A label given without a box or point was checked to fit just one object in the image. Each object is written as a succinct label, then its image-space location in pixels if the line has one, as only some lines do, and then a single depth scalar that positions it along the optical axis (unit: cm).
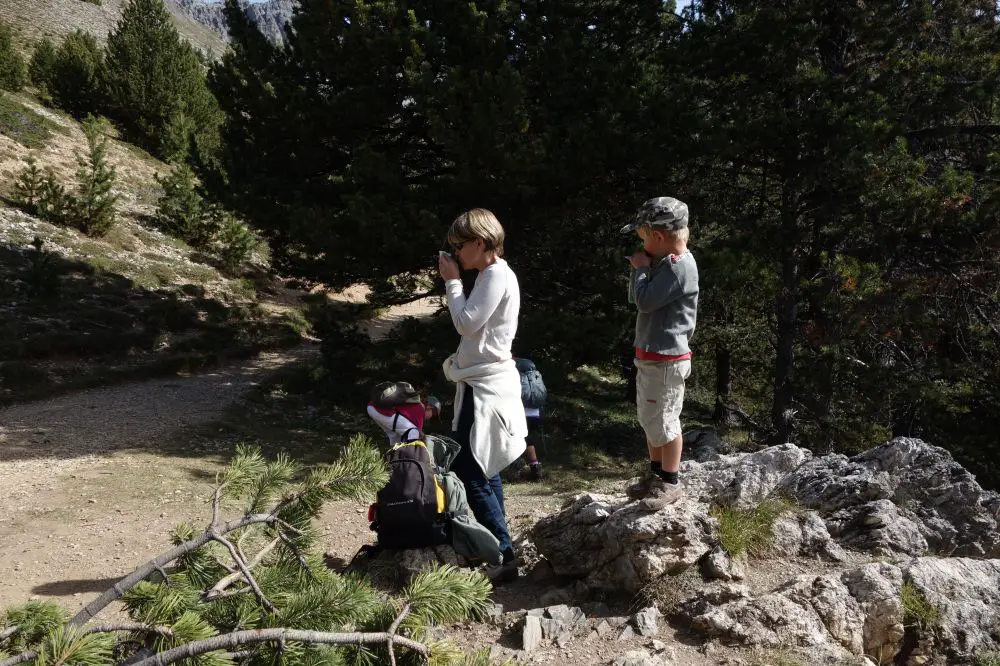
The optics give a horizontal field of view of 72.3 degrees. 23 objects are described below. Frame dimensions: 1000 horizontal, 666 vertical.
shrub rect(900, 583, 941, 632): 340
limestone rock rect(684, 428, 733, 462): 732
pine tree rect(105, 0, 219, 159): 2230
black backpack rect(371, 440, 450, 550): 359
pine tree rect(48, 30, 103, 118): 2262
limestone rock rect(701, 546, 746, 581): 359
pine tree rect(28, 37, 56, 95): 2317
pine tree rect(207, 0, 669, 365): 805
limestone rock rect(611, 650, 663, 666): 300
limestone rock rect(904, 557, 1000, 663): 337
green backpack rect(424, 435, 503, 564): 371
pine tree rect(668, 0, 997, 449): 795
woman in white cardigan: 347
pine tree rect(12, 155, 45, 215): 1448
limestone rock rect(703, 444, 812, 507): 415
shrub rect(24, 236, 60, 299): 1142
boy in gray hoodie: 334
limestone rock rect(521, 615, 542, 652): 321
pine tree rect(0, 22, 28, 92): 2069
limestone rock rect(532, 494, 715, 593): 355
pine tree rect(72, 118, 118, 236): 1466
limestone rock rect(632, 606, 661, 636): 328
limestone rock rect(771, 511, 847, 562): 390
